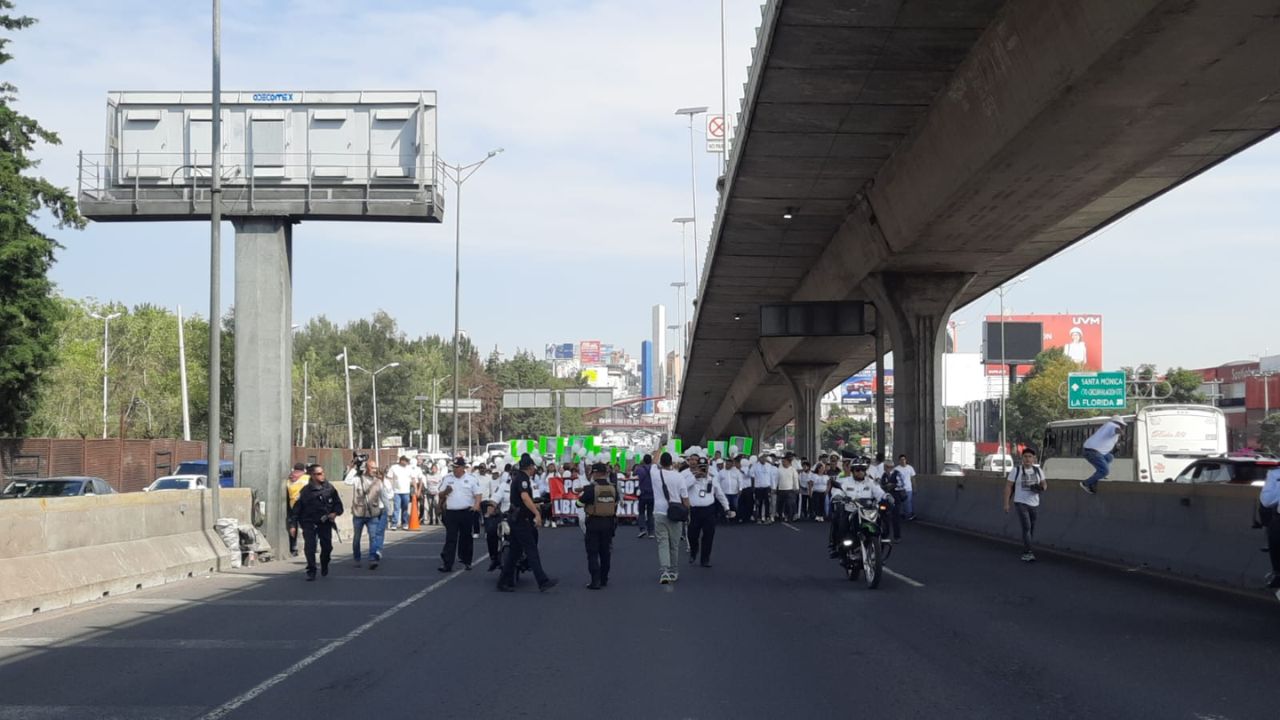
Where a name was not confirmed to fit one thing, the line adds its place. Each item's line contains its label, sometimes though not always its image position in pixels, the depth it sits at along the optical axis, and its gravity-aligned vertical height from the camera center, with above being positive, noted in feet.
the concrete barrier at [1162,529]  53.16 -4.86
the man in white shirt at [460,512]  67.62 -4.24
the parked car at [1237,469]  87.10 -2.94
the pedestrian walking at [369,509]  71.31 -4.28
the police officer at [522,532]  58.18 -4.55
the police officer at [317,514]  64.34 -4.07
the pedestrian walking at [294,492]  78.79 -3.65
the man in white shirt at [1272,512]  44.04 -2.95
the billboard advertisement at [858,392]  529.86 +13.65
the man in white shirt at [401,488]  103.25 -4.70
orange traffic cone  114.83 -7.48
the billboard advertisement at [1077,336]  452.35 +30.09
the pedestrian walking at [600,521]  58.59 -4.09
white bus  130.21 -1.43
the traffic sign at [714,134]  244.01 +55.00
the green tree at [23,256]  124.06 +16.17
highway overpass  55.31 +15.40
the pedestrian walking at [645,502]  97.45 -5.64
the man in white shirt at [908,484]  106.73 -4.67
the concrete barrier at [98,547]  48.90 -4.91
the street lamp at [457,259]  183.11 +23.64
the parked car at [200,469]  133.69 -4.10
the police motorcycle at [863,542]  56.34 -4.97
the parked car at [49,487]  87.30 -3.70
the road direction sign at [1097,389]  208.03 +5.48
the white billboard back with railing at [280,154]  83.82 +17.53
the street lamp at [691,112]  252.21 +59.31
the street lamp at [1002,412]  225.72 +2.39
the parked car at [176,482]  110.32 -4.30
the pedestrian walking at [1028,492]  68.86 -3.45
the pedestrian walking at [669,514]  60.18 -3.90
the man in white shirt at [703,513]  69.77 -4.48
